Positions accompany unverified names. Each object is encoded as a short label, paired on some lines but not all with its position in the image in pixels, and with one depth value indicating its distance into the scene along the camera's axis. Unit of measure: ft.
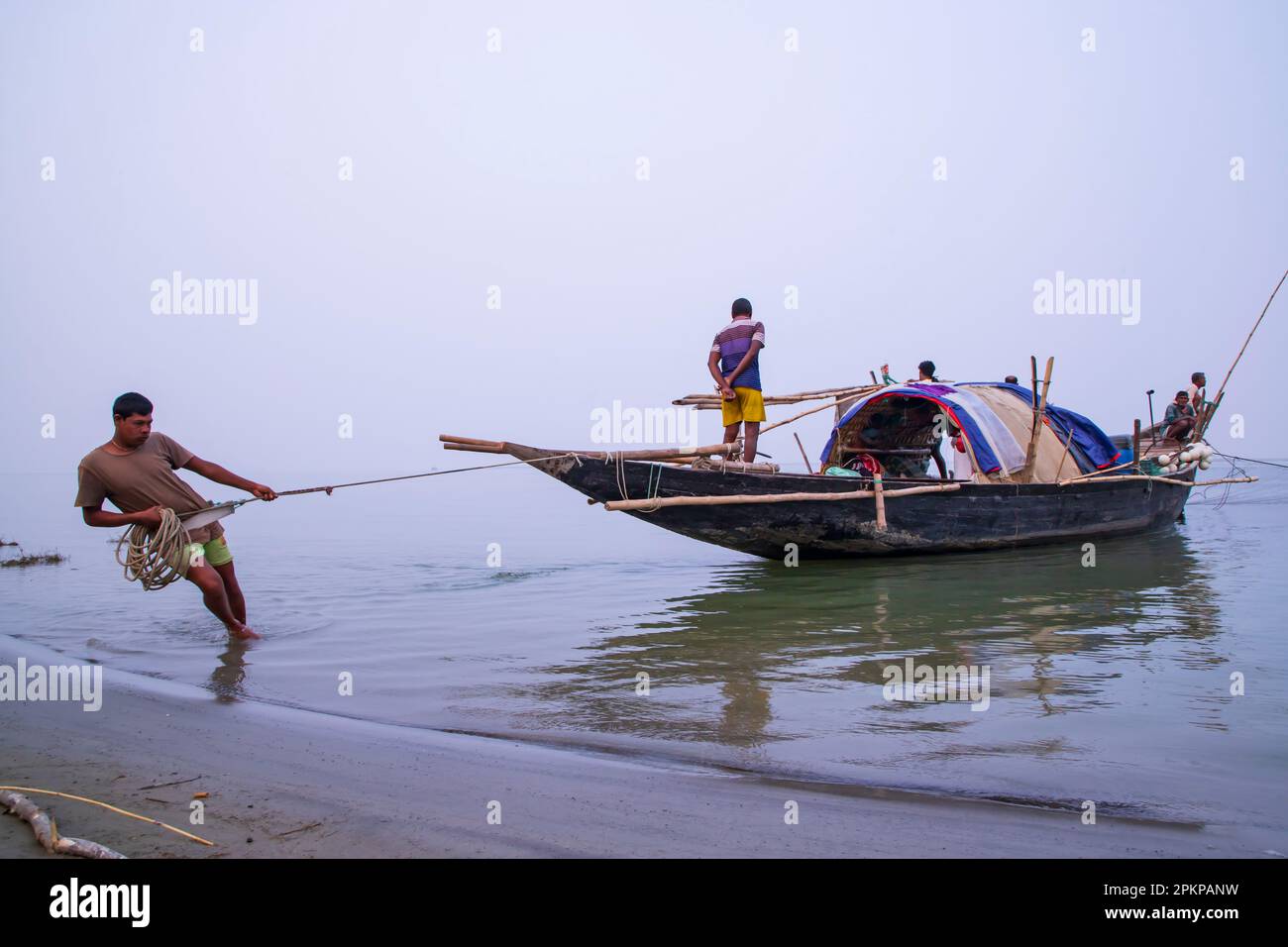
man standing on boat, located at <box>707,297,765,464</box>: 29.35
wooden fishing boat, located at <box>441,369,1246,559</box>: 29.22
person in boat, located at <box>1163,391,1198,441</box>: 49.08
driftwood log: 8.31
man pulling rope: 17.53
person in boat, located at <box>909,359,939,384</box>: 39.52
